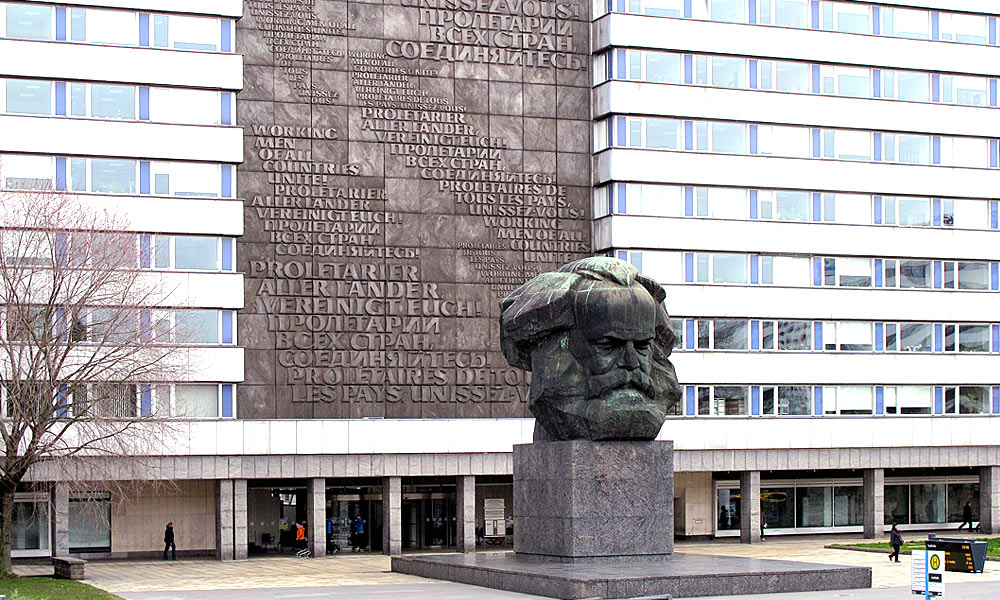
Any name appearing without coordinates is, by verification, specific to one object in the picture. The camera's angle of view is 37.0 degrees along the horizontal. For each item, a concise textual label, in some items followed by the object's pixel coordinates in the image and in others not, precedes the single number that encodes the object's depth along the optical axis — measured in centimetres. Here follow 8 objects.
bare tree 4188
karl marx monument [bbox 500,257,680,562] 3416
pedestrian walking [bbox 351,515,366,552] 5767
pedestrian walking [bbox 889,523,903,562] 4628
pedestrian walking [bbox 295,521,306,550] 5647
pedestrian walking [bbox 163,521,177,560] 5294
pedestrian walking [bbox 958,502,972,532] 6410
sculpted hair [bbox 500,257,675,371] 3547
